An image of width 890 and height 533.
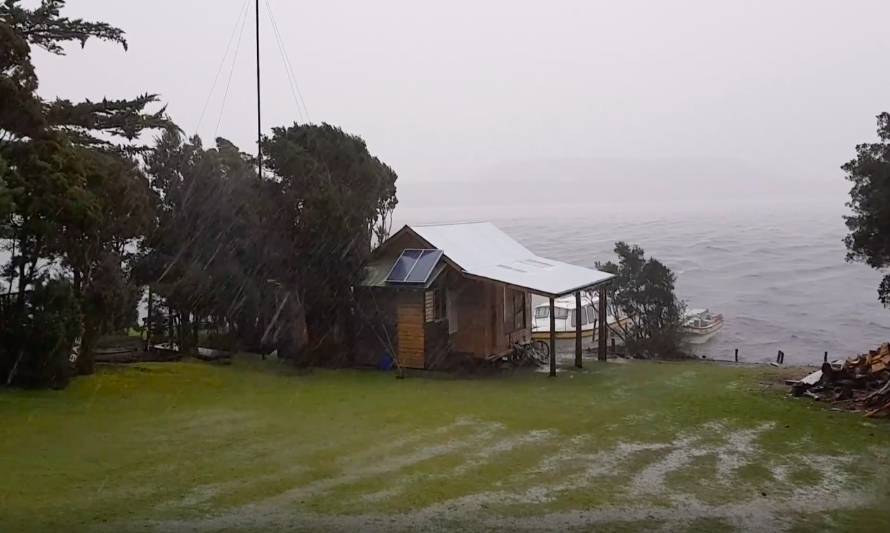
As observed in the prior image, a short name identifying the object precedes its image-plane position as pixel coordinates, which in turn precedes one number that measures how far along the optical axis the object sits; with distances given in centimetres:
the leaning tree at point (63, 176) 1213
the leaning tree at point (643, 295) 2933
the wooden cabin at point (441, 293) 1923
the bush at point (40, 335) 1338
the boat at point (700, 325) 3472
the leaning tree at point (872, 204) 1380
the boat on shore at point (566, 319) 3322
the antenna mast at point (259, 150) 1990
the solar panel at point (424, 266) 1898
